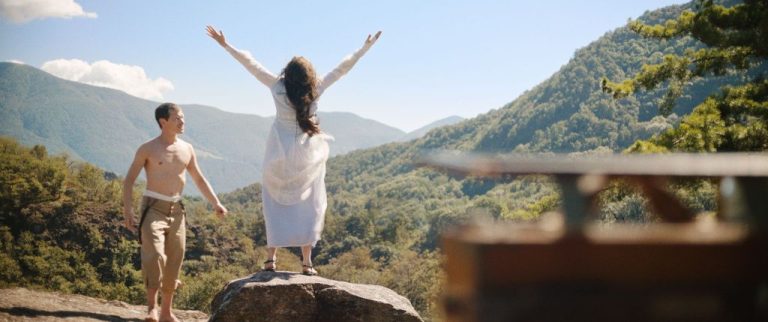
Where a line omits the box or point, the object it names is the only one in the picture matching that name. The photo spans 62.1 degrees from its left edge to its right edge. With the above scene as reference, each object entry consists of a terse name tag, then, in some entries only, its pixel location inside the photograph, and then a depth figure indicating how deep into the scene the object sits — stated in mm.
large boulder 6707
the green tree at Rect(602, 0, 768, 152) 10998
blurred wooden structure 1298
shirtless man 6297
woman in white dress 6930
